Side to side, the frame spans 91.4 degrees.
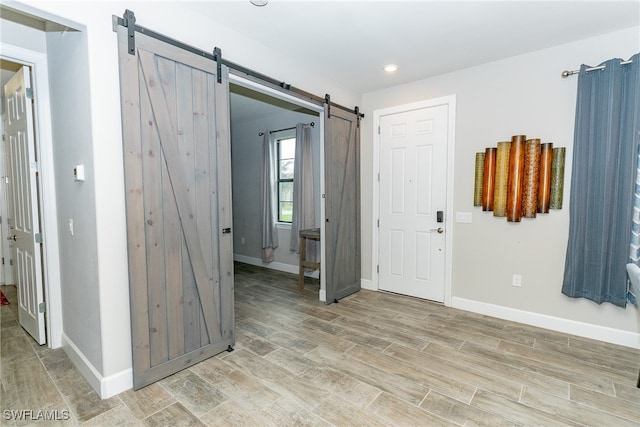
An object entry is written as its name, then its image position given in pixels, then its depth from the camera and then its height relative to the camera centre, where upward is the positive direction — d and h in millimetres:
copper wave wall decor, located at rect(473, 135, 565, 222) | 2951 +169
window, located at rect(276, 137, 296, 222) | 5488 +289
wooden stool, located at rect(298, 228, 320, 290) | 4238 -861
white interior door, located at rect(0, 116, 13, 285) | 4504 -737
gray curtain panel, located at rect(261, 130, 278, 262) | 5473 -49
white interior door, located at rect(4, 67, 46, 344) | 2539 -57
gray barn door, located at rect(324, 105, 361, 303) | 3740 -108
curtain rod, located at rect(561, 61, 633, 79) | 2597 +1102
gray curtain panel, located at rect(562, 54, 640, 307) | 2578 +125
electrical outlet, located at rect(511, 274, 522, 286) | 3205 -877
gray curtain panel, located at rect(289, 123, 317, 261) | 4941 +133
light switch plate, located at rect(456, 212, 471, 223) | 3498 -250
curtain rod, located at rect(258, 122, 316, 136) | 4888 +1106
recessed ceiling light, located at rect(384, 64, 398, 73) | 3332 +1377
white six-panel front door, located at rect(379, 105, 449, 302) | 3697 -81
